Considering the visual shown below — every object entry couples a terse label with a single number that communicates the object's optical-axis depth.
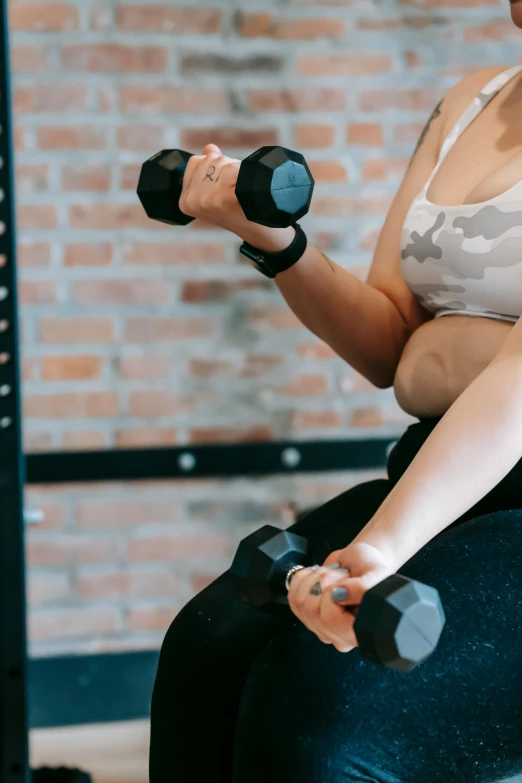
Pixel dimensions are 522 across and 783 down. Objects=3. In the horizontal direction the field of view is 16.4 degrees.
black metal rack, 3.59
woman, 2.31
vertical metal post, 2.84
